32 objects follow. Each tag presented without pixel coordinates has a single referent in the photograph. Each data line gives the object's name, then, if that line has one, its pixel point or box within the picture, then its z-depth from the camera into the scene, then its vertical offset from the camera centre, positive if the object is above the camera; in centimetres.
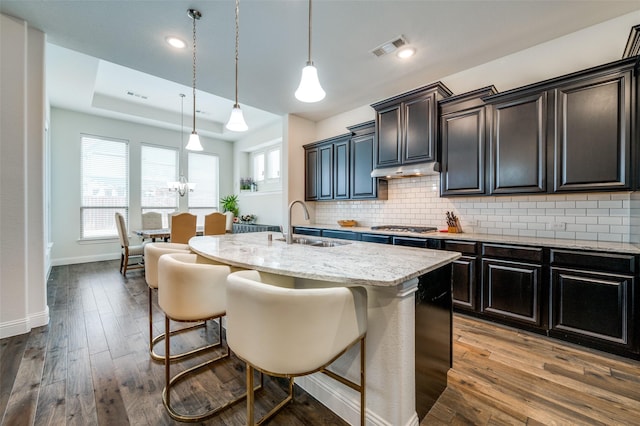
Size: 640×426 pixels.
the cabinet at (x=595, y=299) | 204 -72
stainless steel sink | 238 -28
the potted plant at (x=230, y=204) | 743 +24
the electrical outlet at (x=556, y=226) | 270 -15
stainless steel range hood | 326 +56
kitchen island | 125 -55
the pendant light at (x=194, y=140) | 280 +85
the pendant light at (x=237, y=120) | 236 +84
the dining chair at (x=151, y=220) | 557 -17
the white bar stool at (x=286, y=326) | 100 -46
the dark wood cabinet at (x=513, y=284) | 242 -70
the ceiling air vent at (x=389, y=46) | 277 +183
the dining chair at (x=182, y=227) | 436 -25
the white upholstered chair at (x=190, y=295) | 152 -49
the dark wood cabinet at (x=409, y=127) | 327 +115
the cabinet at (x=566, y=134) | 221 +74
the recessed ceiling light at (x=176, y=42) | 277 +184
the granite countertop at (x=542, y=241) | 211 -28
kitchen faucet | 226 -21
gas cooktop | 339 -22
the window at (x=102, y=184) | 569 +64
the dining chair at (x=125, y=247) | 463 -63
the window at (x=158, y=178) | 641 +86
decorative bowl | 468 -18
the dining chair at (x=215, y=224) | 490 -22
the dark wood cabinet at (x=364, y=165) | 409 +76
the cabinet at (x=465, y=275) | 277 -68
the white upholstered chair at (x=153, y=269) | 211 -46
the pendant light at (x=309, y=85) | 179 +88
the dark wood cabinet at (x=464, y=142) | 295 +82
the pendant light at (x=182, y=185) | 581 +62
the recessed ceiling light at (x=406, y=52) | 293 +183
